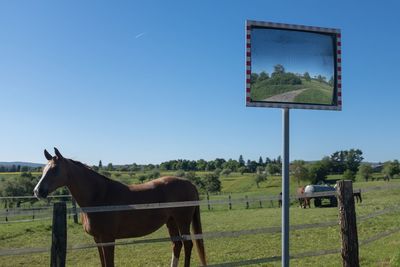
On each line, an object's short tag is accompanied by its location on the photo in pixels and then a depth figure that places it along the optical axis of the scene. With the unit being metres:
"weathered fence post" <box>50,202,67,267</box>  3.75
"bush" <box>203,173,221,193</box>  58.83
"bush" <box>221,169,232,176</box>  108.00
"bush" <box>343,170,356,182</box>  62.12
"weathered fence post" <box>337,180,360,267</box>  5.13
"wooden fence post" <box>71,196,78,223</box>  4.11
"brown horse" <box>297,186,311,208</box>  29.03
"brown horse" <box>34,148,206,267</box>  5.45
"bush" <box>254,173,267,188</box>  74.91
